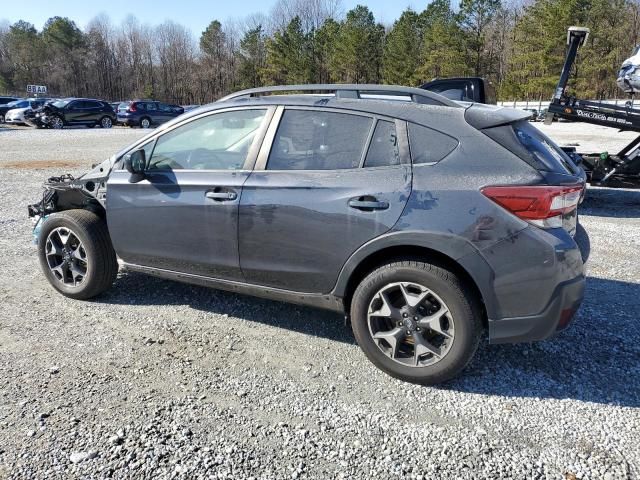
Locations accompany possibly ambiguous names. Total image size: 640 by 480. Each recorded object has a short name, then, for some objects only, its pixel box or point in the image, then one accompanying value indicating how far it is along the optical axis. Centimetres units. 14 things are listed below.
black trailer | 805
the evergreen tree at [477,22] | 5428
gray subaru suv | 295
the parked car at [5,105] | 3216
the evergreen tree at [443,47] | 5478
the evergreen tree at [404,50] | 5884
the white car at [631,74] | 818
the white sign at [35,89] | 5350
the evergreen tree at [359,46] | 6019
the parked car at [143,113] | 3056
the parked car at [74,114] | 2769
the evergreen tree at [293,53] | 6356
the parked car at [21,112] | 2900
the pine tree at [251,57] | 7150
